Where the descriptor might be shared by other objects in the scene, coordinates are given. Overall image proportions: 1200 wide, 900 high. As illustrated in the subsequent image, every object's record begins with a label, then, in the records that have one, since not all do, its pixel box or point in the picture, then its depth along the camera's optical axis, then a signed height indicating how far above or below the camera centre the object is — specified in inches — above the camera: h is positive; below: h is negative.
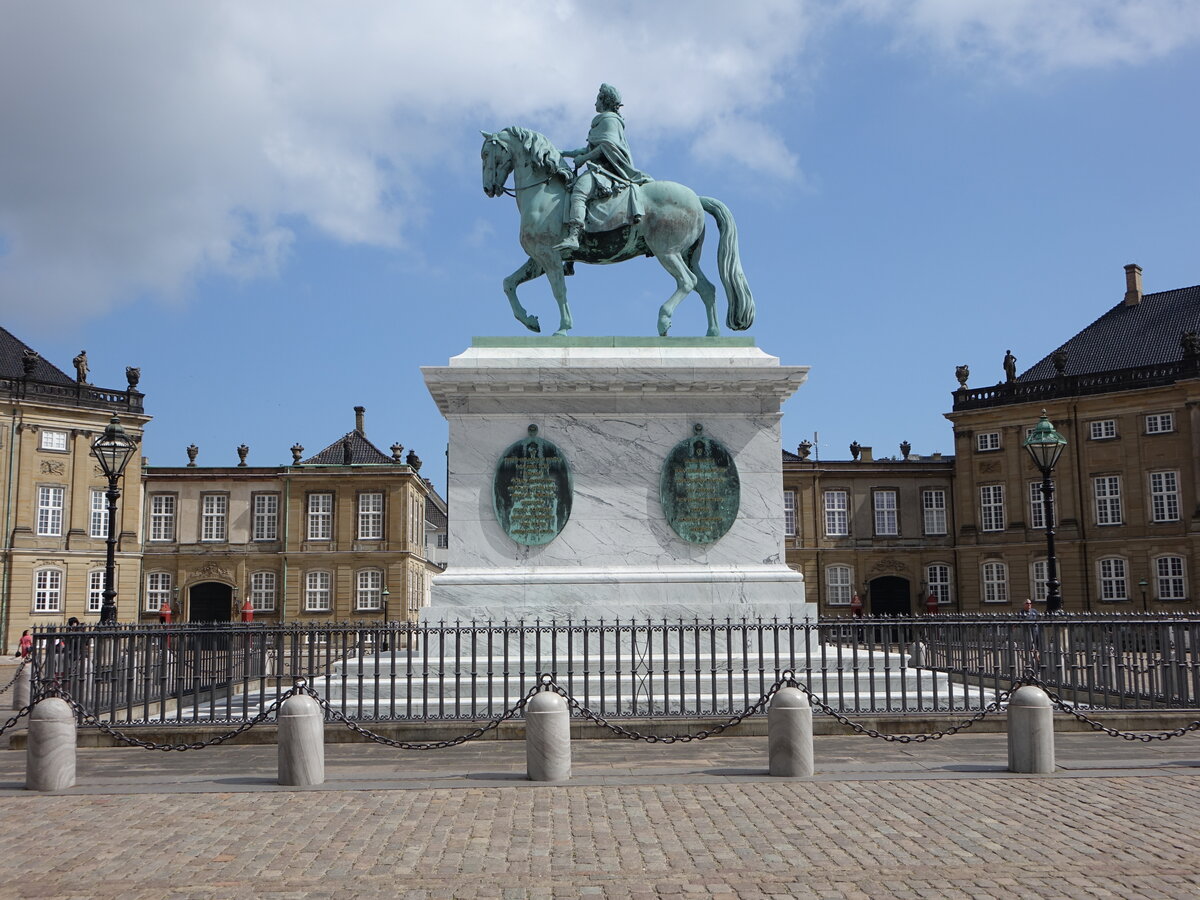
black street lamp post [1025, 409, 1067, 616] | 789.9 +95.2
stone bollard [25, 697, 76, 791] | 399.2 -51.3
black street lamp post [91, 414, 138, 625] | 766.5 +95.6
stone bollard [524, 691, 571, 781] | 406.0 -51.2
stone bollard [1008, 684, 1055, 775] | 414.6 -51.9
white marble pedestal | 613.9 +61.7
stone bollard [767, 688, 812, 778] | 410.0 -51.8
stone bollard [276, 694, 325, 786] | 402.0 -50.7
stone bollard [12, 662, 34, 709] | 704.4 -56.2
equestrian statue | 681.0 +221.8
